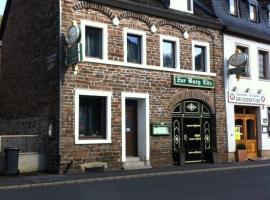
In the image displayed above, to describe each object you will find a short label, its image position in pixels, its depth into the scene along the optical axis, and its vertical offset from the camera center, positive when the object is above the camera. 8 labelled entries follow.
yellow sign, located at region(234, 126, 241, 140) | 16.64 -0.22
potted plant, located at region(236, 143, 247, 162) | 16.12 -1.24
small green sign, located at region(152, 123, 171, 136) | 13.86 -0.02
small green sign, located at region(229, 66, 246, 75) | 16.03 +2.95
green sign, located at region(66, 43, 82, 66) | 11.64 +2.79
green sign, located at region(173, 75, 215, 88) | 14.54 +2.21
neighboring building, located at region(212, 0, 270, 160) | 16.41 +2.53
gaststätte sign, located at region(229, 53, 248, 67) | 15.82 +3.48
